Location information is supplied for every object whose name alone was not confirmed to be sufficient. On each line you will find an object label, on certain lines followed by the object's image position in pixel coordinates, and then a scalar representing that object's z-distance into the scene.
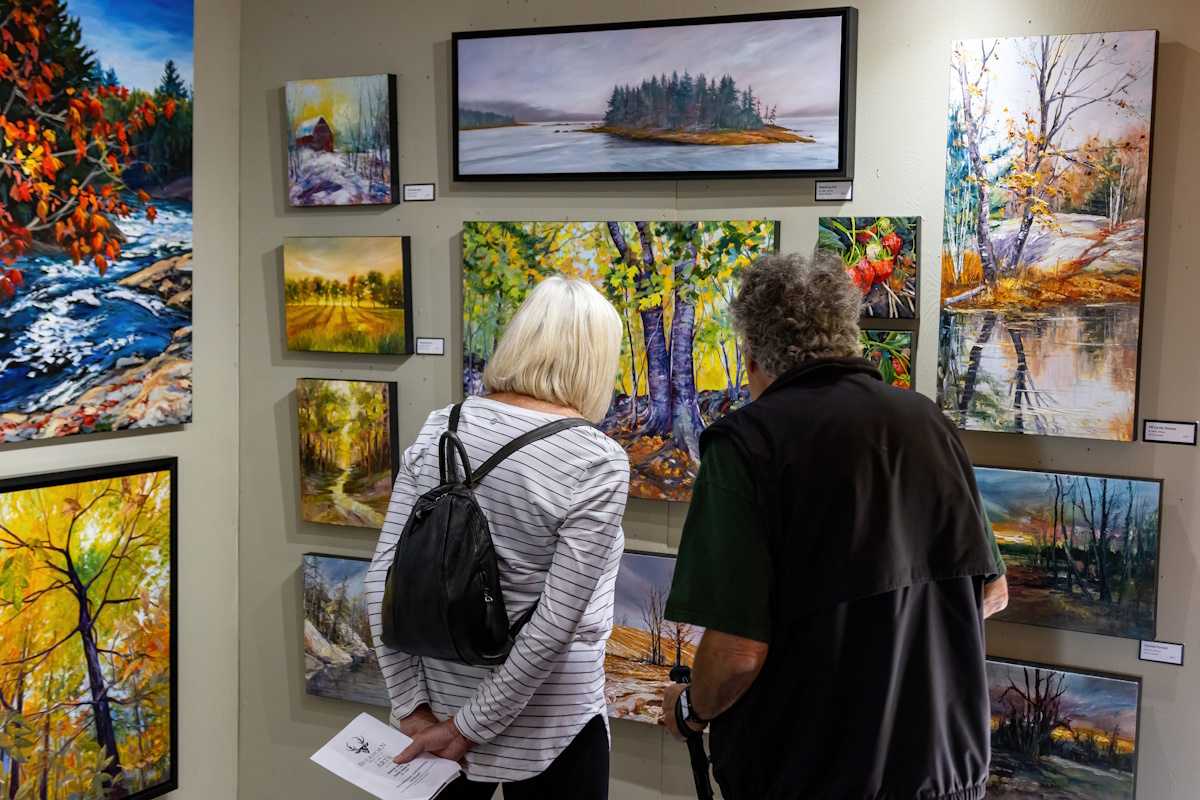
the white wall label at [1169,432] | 2.21
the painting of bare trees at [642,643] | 2.65
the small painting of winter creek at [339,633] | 2.98
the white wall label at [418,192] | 2.83
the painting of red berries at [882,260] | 2.38
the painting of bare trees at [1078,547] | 2.23
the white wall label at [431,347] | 2.85
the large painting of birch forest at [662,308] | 2.54
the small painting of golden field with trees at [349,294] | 2.84
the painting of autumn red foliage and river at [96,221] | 2.41
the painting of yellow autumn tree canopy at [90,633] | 2.46
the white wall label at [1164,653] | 2.24
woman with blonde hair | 1.60
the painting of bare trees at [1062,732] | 2.27
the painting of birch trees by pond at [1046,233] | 2.18
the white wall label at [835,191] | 2.44
